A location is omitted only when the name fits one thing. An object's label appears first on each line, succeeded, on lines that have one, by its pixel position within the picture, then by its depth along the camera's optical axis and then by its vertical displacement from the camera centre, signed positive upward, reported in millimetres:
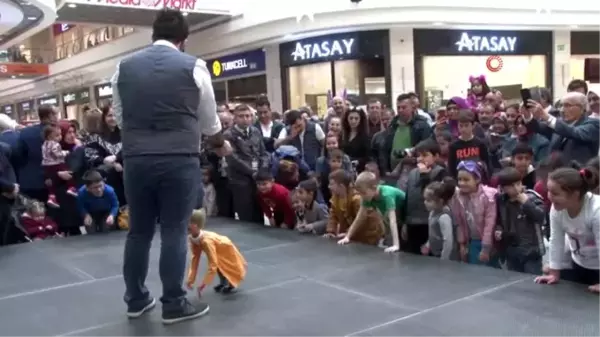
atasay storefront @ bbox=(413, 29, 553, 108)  14258 +855
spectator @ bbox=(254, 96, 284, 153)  7379 -172
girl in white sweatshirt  3480 -733
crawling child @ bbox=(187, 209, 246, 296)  3811 -917
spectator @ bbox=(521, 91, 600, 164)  4925 -289
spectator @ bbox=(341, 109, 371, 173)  6668 -355
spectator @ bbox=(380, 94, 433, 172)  6328 -336
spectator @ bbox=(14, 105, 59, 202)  6594 -374
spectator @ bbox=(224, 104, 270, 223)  6559 -460
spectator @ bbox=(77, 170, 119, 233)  6438 -920
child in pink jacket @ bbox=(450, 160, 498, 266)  4520 -862
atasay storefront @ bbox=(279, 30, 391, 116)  13672 +798
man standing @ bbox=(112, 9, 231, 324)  3254 -147
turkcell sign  15531 +1132
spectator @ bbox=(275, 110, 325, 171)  6910 -375
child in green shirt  5051 -813
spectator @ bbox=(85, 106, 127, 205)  6781 -347
